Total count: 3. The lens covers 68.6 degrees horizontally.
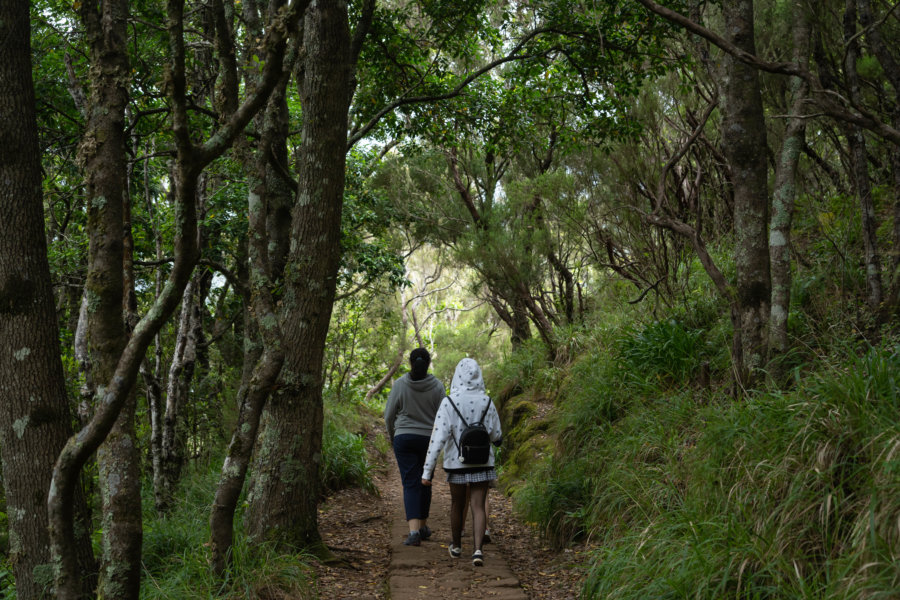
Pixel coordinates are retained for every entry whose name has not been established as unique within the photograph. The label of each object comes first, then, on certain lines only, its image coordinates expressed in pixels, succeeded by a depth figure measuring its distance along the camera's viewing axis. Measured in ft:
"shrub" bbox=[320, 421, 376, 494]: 28.19
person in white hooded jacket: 18.76
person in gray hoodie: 20.93
